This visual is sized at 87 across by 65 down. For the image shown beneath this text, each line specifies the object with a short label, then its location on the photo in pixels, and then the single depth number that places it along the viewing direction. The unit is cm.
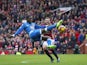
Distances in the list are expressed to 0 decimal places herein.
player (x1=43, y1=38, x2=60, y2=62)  1802
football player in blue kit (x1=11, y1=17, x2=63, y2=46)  1788
